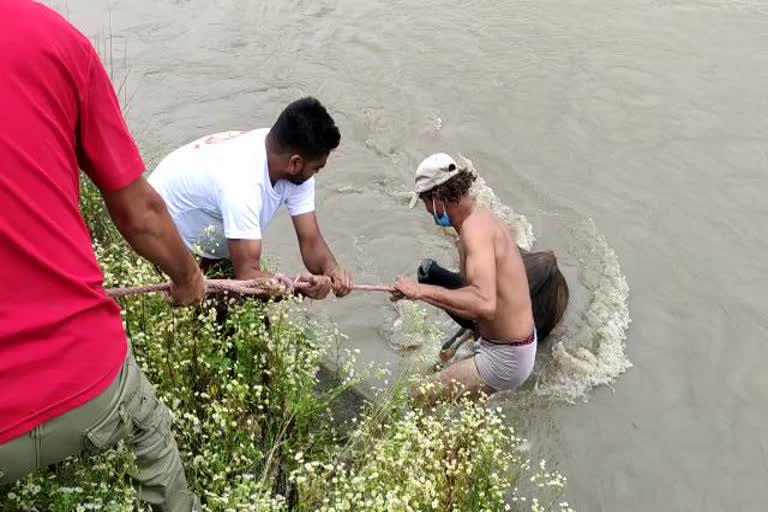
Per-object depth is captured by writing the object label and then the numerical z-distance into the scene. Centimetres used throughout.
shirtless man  444
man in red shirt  205
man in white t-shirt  411
